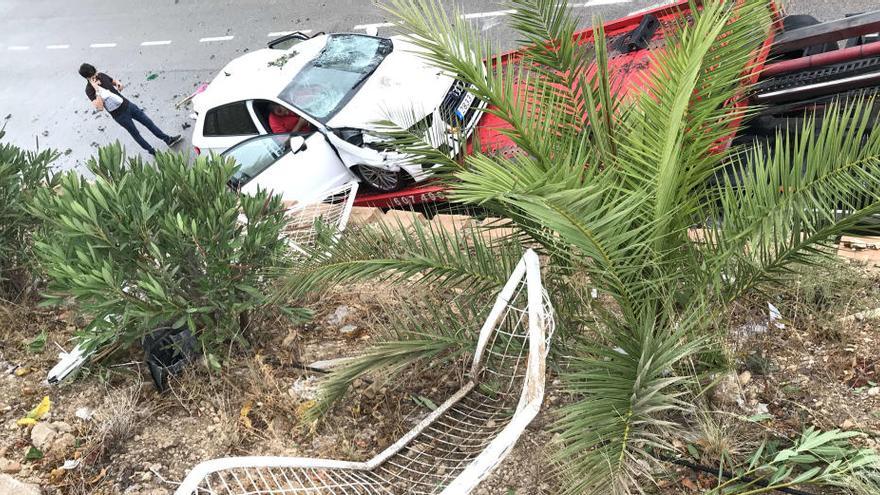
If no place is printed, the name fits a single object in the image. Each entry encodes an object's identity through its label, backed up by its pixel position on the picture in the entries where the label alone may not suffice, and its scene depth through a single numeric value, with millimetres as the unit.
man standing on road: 8820
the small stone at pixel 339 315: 5148
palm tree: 2900
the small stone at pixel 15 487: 3840
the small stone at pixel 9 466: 4125
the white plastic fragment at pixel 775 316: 4223
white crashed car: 6723
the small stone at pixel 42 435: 4289
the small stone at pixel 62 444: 4262
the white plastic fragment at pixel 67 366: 4625
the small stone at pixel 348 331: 4992
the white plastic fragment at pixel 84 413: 4499
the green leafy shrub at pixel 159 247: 4062
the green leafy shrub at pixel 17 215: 5469
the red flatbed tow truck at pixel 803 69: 5070
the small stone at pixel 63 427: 4406
